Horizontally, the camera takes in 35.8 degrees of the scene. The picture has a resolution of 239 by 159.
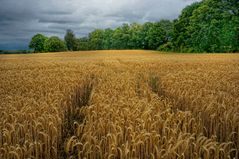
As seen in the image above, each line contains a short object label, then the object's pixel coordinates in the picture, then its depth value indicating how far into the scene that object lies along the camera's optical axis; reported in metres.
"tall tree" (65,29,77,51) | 139.00
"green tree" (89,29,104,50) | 130.75
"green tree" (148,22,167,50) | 96.56
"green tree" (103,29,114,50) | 122.94
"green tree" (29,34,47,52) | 134.75
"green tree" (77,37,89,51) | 135.35
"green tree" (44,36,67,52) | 125.81
